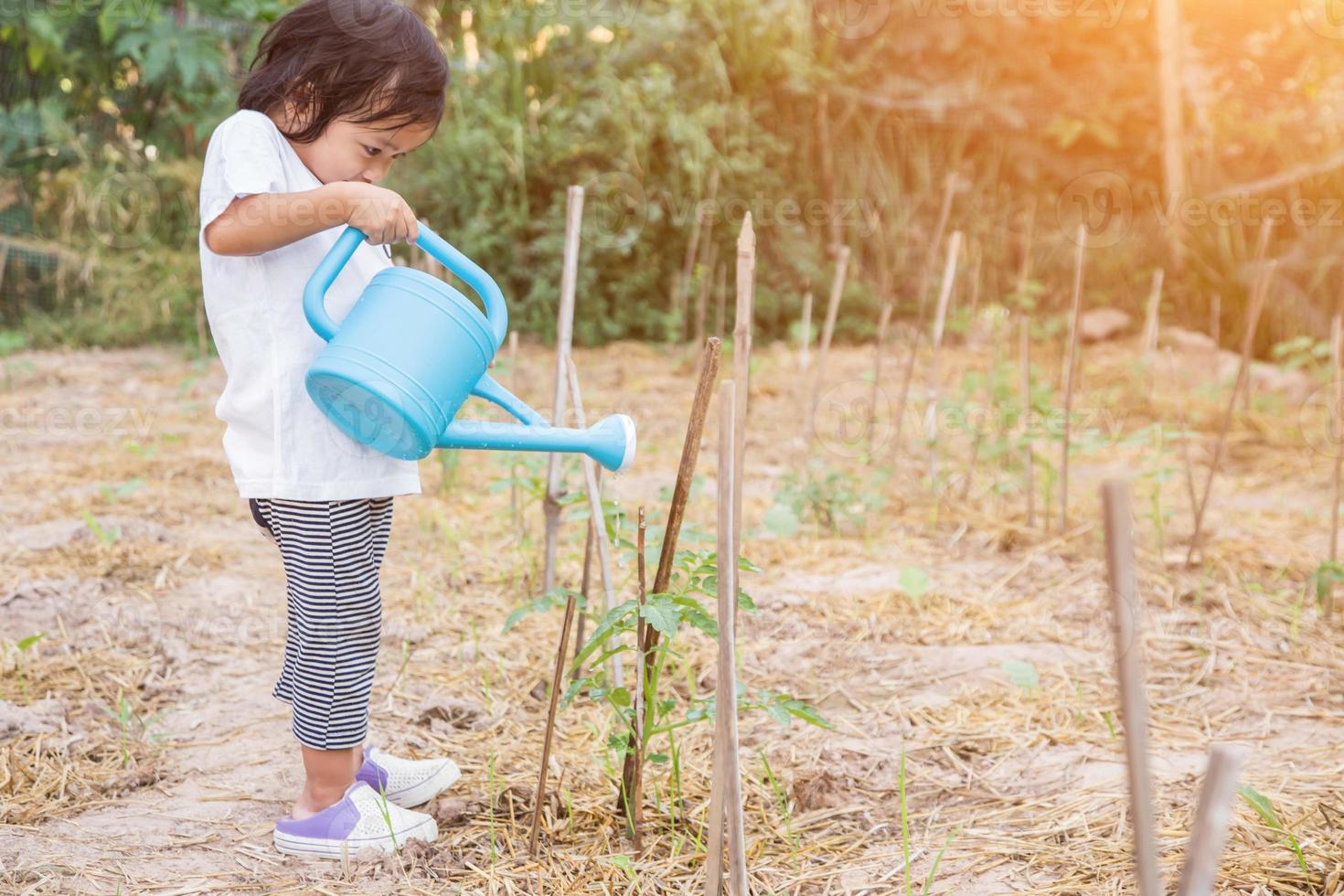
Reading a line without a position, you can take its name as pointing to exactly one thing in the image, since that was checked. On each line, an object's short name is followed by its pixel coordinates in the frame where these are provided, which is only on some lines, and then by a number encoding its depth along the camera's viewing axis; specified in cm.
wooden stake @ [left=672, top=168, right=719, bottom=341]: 534
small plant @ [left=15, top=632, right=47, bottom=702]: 192
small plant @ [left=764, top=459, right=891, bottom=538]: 307
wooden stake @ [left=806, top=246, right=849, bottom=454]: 308
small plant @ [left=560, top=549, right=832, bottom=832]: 129
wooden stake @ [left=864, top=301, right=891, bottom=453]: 327
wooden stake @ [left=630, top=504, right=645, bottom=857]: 136
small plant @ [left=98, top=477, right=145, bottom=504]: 307
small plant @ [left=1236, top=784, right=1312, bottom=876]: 142
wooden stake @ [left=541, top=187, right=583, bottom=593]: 187
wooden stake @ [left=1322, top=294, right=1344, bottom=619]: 242
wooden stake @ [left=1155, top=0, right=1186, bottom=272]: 616
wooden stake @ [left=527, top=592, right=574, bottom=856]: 135
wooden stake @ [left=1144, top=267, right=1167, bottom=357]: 368
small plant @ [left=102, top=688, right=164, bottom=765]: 176
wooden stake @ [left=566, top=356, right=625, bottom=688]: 165
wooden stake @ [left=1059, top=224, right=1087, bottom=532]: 264
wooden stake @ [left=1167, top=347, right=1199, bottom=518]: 265
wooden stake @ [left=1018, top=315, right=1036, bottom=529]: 305
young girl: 134
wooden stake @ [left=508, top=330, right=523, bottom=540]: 280
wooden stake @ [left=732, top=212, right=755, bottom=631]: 113
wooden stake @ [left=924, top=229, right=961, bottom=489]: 307
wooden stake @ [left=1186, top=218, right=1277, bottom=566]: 250
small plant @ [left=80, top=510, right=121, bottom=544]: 264
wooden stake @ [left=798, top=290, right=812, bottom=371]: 336
